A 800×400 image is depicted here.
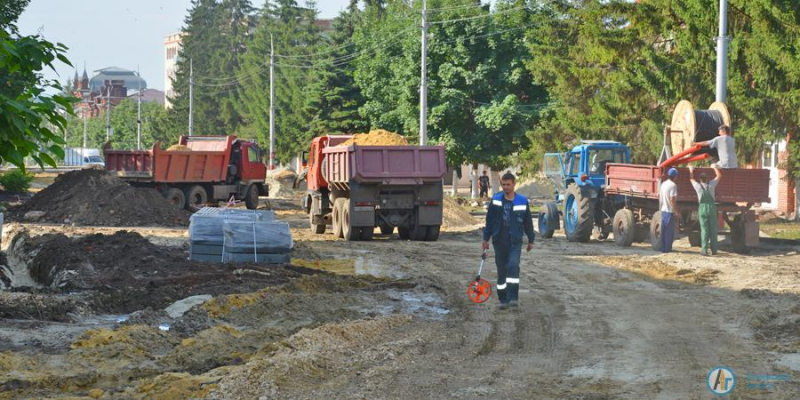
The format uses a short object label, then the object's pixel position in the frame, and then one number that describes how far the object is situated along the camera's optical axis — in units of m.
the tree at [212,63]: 108.81
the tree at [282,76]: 84.19
